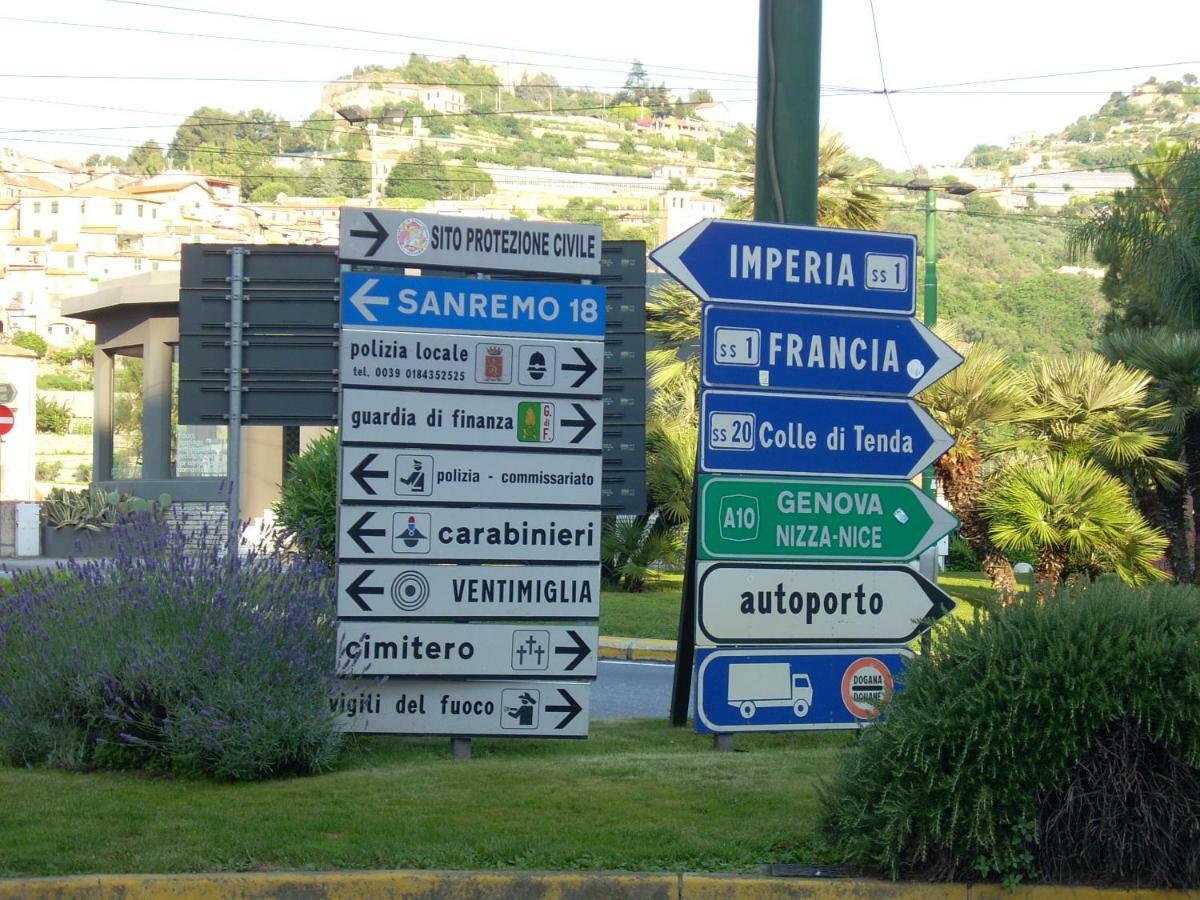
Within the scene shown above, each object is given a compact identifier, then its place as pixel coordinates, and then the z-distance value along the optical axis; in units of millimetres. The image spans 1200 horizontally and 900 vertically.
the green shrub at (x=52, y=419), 78188
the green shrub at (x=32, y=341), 98925
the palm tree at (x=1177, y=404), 18438
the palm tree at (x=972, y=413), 16891
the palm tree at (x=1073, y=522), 17391
